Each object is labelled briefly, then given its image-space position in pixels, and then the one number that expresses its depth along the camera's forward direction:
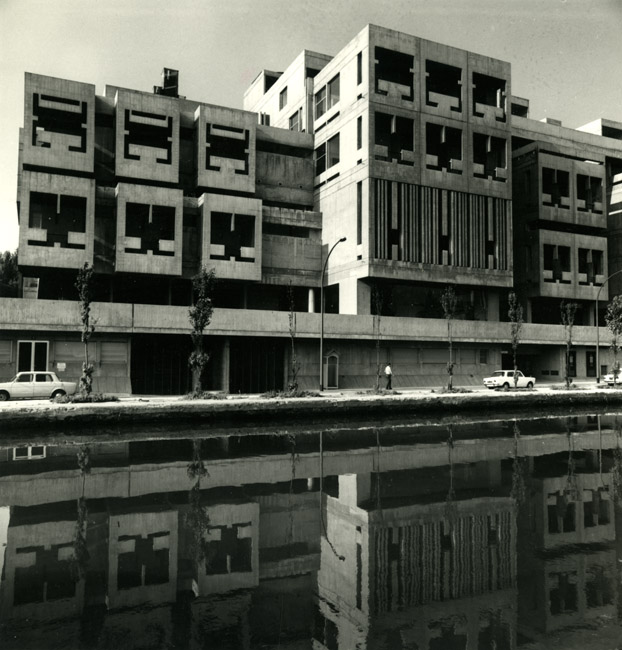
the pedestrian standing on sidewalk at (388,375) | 36.03
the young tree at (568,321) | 44.00
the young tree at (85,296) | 28.49
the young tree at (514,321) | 40.88
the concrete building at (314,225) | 36.84
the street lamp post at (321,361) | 34.13
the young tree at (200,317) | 30.71
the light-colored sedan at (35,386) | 28.31
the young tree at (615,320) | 46.19
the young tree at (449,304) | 39.34
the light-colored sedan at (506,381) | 39.41
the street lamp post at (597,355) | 45.87
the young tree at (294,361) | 32.00
